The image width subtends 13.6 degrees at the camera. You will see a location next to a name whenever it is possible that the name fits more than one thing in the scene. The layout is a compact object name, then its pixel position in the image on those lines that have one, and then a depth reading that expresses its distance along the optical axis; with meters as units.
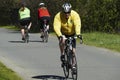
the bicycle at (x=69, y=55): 11.57
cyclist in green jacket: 23.91
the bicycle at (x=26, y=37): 23.80
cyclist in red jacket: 23.92
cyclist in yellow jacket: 11.31
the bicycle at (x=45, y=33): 23.70
